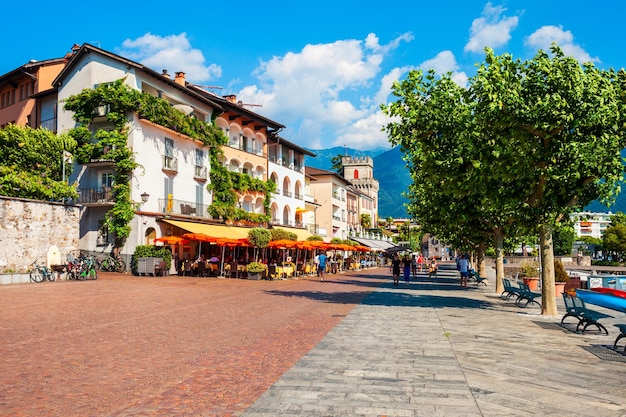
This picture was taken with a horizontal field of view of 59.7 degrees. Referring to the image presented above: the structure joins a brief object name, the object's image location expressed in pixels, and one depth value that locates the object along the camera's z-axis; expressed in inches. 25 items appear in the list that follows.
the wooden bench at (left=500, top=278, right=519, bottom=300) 774.1
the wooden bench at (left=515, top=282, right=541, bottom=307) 690.8
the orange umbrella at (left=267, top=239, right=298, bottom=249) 1257.8
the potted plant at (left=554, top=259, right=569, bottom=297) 1083.9
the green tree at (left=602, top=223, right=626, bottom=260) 3427.7
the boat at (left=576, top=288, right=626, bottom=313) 406.0
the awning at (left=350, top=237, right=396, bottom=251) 2673.7
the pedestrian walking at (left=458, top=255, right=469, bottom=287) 1147.9
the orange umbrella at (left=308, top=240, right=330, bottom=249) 1452.5
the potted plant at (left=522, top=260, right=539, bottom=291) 1051.2
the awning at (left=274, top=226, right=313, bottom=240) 1948.7
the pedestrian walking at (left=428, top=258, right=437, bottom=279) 1552.7
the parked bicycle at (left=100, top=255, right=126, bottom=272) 1309.1
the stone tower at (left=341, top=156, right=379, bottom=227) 4616.1
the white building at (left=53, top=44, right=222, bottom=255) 1344.7
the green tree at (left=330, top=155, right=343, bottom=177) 4826.8
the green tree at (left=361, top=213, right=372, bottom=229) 3831.2
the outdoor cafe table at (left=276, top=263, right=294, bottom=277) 1287.3
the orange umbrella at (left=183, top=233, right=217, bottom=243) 1201.4
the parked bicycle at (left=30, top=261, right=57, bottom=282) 944.3
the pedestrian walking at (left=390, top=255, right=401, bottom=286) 1099.3
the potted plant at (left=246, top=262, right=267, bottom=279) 1215.6
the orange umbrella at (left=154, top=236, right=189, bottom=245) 1229.1
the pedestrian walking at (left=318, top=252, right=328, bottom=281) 1274.6
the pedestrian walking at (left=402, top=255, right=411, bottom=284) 1174.5
